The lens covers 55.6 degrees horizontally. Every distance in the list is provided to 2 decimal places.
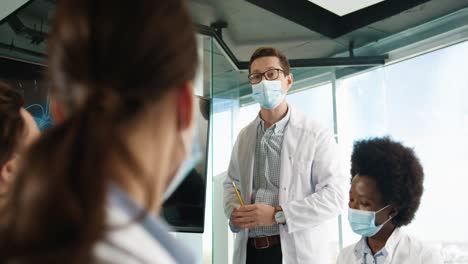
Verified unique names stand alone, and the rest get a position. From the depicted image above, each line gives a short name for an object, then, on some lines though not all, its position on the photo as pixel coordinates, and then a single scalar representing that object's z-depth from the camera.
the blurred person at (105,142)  0.39
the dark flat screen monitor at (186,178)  2.30
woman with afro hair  1.73
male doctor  1.80
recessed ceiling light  2.82
